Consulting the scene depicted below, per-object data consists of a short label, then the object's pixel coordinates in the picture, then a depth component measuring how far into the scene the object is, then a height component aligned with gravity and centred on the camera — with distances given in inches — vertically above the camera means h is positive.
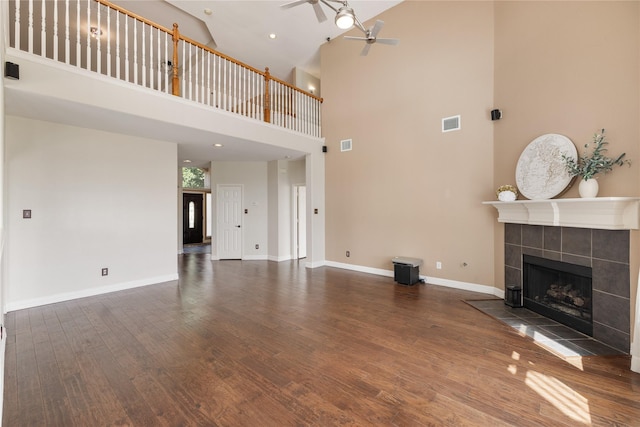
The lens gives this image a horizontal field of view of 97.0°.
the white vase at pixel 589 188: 112.0 +9.0
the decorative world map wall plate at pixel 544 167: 127.6 +21.2
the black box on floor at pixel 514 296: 151.8 -45.7
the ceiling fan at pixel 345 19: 120.3 +85.4
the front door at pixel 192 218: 417.7 -5.9
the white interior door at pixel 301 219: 307.3 -6.6
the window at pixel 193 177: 574.4 +76.7
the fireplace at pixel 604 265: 104.7 -22.0
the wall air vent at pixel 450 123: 184.9 +58.4
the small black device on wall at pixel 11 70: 111.7 +57.9
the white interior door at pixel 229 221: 296.4 -7.8
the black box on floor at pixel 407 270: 193.0 -40.2
